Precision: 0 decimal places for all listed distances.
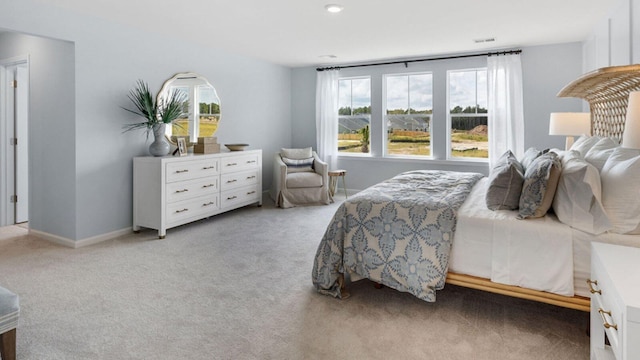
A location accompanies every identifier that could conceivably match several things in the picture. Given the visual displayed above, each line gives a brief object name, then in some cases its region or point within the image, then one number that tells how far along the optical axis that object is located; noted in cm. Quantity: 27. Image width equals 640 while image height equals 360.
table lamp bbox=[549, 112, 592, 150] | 397
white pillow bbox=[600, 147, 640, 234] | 192
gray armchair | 565
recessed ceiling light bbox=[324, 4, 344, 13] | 351
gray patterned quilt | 230
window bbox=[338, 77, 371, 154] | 675
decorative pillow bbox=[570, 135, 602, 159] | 292
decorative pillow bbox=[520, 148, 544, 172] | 289
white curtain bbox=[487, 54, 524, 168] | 540
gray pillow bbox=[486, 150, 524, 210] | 235
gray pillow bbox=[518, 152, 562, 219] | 219
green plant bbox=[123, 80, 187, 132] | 422
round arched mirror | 476
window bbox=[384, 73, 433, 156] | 625
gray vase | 427
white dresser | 409
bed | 205
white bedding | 203
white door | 456
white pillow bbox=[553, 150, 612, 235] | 198
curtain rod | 538
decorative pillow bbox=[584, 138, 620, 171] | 239
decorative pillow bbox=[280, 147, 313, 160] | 618
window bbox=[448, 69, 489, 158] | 587
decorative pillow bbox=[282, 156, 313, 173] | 604
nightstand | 120
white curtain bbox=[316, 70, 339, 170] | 677
